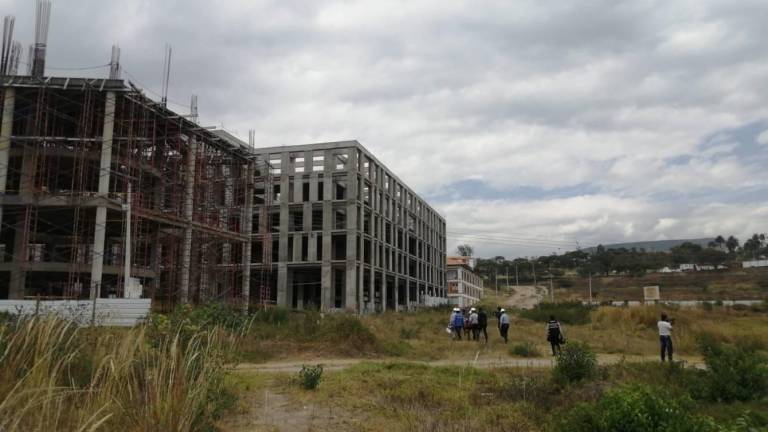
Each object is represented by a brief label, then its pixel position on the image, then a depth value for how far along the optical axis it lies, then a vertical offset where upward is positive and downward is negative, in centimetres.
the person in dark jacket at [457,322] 2359 -125
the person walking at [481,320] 2258 -111
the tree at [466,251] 14262 +1018
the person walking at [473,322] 2294 -120
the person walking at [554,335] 1809 -137
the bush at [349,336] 1884 -148
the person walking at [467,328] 2342 -147
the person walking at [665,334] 1620 -118
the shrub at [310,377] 1056 -159
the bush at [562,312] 3494 -136
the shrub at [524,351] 1853 -193
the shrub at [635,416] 474 -105
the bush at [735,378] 968 -148
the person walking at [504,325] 2228 -127
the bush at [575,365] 1108 -142
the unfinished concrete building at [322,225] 4722 +570
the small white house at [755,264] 9776 +489
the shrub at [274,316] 2306 -101
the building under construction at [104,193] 2806 +530
